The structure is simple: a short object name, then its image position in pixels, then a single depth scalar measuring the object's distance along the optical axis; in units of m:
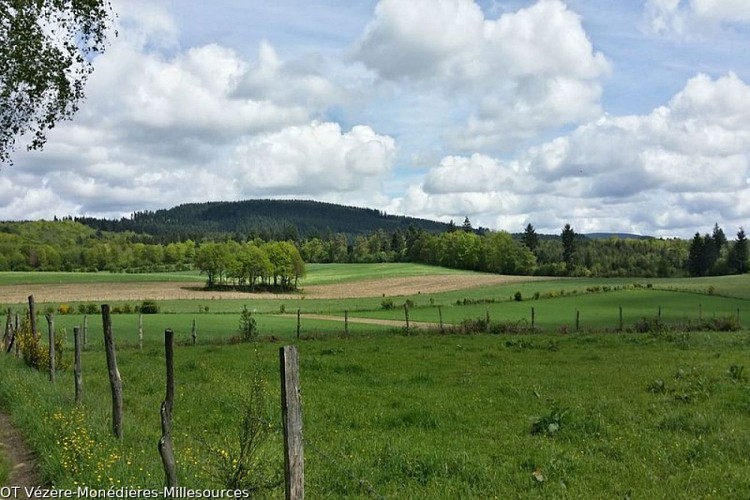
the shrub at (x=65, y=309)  65.88
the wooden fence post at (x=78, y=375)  13.03
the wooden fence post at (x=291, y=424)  5.86
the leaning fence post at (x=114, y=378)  10.67
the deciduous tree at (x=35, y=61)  14.48
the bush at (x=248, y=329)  38.69
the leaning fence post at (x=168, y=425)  7.54
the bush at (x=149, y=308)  70.88
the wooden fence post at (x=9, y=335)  23.24
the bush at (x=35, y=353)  19.00
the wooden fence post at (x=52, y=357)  16.04
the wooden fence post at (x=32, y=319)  19.34
